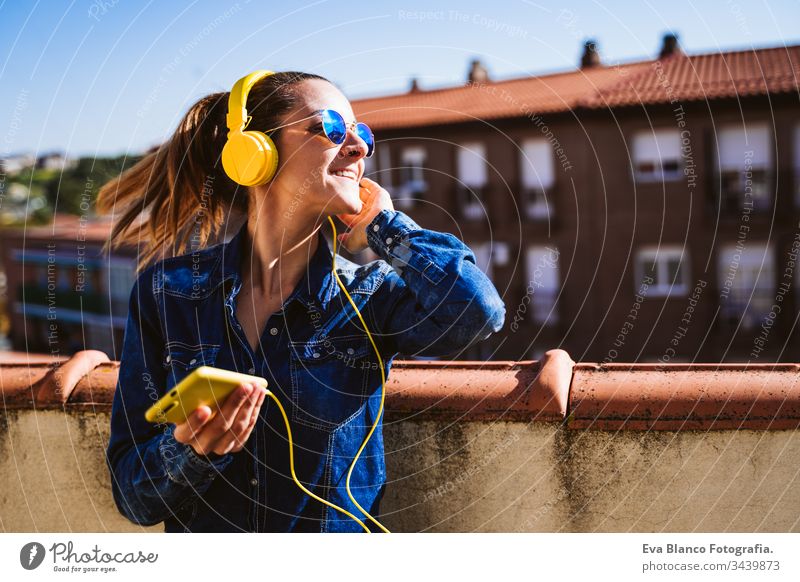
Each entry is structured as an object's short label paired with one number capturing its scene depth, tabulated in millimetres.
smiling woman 1671
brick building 12648
